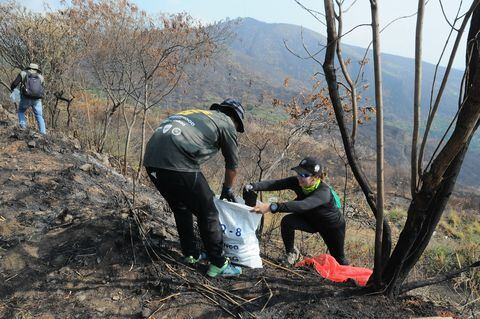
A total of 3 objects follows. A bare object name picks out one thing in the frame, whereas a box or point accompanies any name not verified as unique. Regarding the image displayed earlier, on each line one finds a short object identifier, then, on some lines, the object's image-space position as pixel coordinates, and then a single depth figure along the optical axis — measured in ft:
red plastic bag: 11.32
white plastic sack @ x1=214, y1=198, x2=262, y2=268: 10.27
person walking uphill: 23.73
